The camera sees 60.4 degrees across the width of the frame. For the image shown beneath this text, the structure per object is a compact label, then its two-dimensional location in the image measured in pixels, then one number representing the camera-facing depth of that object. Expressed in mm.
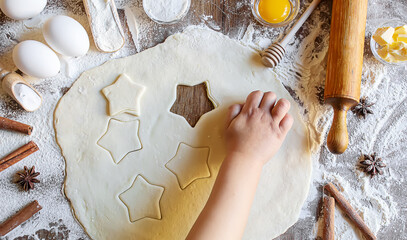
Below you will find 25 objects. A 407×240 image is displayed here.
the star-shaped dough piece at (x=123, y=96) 1090
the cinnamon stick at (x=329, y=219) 1072
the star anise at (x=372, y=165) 1095
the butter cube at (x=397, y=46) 1067
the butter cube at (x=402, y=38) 1076
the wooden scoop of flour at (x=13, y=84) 1029
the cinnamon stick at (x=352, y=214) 1070
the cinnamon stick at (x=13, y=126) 1082
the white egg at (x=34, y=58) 991
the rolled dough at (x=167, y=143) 1059
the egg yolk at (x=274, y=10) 1141
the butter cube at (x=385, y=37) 1068
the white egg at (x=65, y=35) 998
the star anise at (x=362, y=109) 1115
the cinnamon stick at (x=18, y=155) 1074
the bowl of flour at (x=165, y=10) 1150
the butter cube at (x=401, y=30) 1072
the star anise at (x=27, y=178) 1069
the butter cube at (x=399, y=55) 1081
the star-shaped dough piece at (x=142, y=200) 1058
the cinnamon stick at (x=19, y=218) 1054
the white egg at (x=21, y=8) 1008
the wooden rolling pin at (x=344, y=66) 1021
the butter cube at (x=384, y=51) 1097
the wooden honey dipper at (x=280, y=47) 1090
